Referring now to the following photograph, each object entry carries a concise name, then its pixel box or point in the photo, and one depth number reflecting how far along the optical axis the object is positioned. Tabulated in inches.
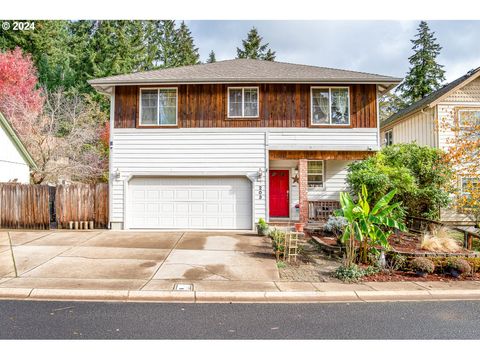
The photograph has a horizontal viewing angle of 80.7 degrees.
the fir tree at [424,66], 1115.9
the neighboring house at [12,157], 599.0
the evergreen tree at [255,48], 1411.2
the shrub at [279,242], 321.7
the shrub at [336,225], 395.9
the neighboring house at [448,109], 581.9
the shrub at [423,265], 264.7
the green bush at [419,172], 467.8
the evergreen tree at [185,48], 1446.9
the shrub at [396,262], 281.3
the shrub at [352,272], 255.7
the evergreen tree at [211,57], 1574.8
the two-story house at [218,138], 474.0
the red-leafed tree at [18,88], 739.4
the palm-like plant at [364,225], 282.2
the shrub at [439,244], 307.0
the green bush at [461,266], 264.4
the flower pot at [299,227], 416.8
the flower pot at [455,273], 266.7
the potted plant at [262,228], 437.7
